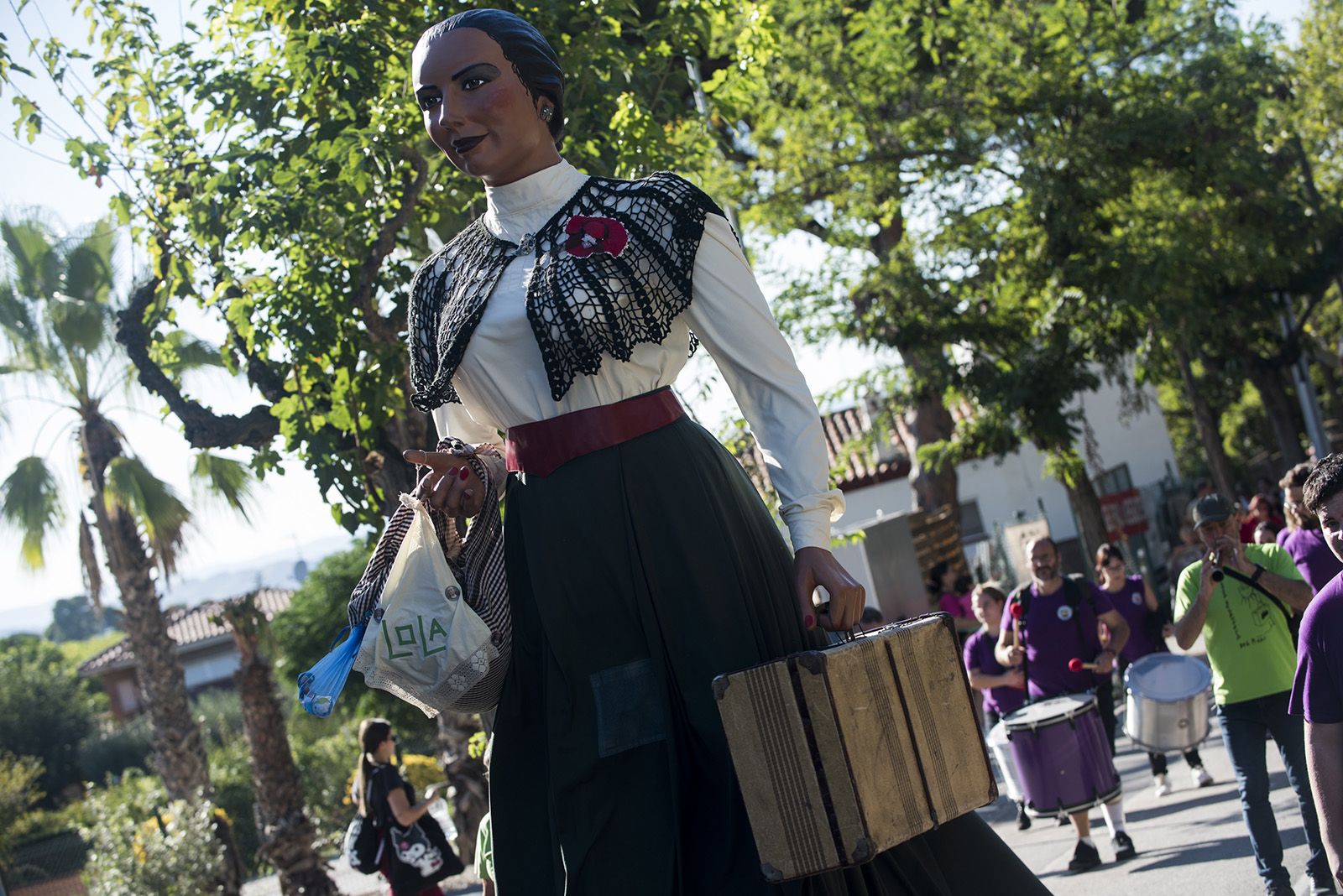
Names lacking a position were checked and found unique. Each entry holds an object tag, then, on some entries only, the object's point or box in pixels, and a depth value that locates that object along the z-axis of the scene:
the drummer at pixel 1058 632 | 9.60
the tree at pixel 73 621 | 146.62
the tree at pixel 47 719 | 43.78
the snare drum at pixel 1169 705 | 9.12
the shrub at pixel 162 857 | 14.02
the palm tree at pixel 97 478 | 18.23
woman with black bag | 9.12
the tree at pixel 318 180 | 5.67
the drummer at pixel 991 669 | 10.21
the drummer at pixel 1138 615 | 10.85
